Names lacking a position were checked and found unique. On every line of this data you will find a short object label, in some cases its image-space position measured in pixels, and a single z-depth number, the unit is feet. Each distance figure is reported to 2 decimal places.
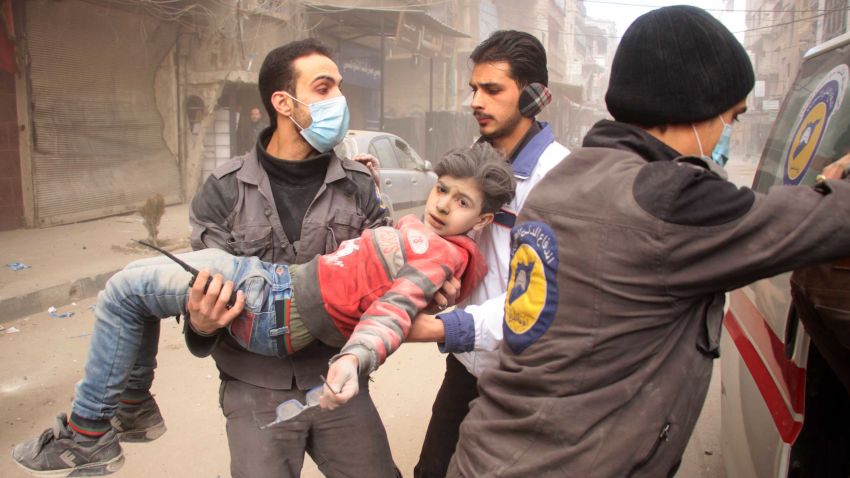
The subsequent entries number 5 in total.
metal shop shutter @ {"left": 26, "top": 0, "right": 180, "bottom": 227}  29.89
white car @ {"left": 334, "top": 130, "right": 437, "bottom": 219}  31.73
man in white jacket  7.07
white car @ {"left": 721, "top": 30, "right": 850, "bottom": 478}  5.82
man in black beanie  3.57
